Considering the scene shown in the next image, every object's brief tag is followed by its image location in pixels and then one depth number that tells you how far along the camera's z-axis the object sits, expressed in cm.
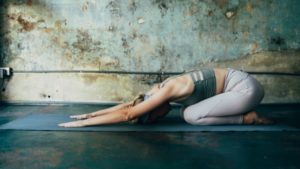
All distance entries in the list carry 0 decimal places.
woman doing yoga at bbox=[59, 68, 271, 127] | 315
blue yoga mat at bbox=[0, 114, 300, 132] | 328
